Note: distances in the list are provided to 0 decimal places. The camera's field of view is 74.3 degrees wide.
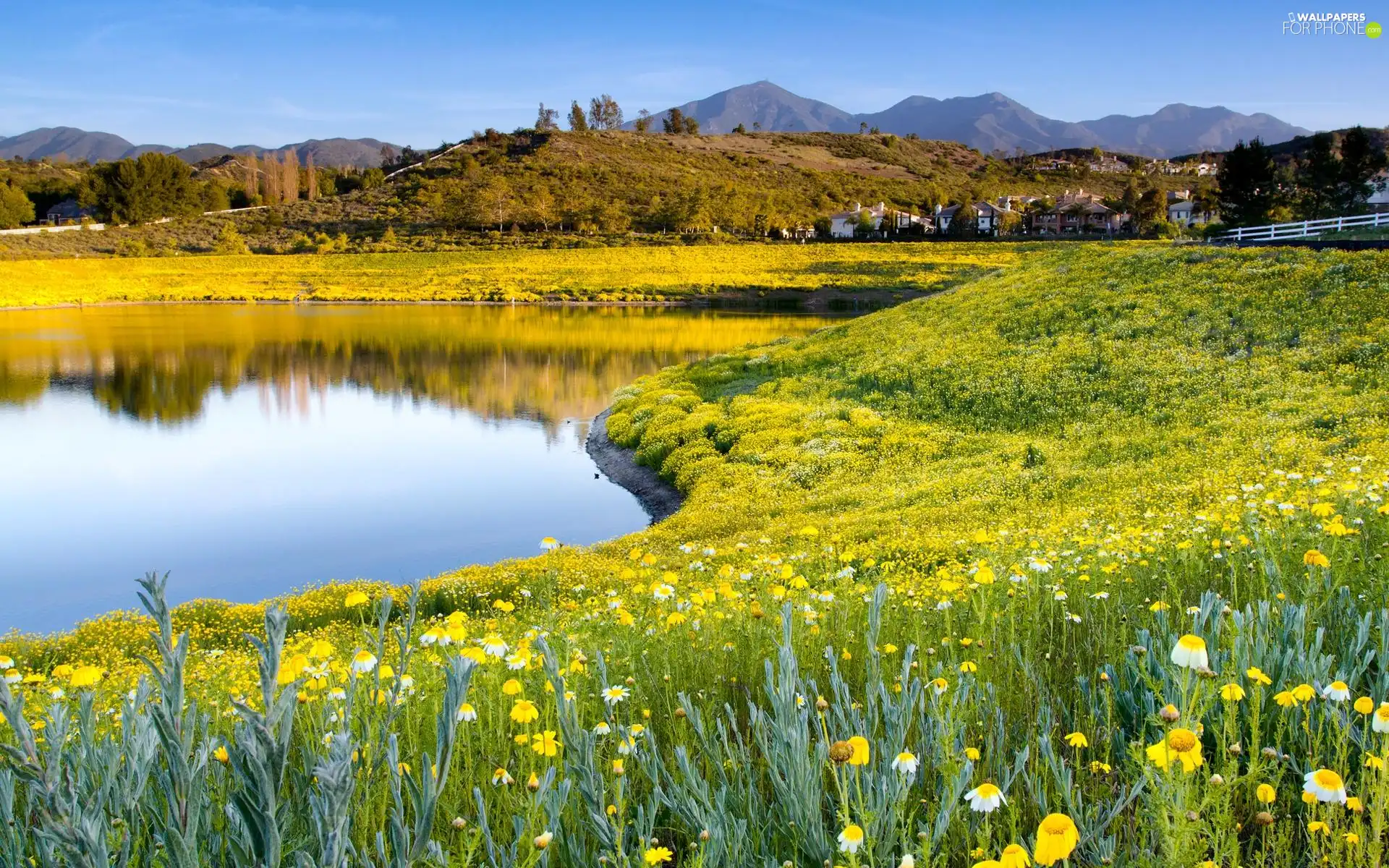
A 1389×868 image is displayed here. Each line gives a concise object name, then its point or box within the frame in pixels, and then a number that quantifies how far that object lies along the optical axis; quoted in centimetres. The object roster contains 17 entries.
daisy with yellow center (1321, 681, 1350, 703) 312
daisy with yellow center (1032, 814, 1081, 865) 209
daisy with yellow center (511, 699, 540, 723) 361
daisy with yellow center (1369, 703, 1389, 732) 277
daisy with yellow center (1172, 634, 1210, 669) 289
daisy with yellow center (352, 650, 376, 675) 391
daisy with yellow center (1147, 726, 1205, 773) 242
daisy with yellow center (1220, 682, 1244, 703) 324
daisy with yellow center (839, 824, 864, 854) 243
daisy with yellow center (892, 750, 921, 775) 277
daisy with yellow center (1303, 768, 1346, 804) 246
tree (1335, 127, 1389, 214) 6569
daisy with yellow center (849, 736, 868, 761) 256
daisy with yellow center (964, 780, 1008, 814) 265
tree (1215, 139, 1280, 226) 6862
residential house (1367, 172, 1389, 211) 6259
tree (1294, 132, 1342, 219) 6725
